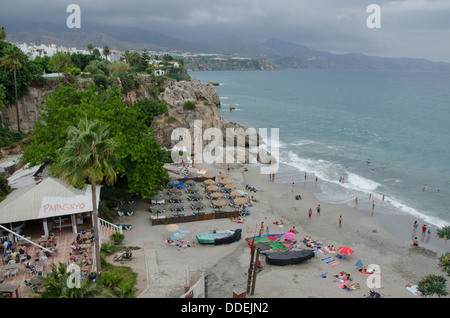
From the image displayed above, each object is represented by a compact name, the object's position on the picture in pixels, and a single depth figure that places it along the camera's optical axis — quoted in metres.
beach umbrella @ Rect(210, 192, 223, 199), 32.28
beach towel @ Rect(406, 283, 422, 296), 19.82
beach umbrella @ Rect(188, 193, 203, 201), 32.00
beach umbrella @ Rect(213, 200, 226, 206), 30.01
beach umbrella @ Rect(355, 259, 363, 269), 22.25
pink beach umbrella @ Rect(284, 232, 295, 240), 25.33
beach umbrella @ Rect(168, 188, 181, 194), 32.59
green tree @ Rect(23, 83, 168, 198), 25.42
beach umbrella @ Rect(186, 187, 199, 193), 34.11
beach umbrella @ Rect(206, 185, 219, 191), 33.62
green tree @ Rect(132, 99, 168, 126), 50.28
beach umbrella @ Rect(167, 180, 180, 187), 34.54
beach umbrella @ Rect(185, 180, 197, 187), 35.19
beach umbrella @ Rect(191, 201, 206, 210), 29.50
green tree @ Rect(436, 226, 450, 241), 15.35
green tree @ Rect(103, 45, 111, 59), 87.95
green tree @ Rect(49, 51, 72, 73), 53.32
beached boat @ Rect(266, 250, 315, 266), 21.84
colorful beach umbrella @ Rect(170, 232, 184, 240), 23.39
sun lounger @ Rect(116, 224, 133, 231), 24.60
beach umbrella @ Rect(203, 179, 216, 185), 35.97
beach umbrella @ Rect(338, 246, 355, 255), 23.17
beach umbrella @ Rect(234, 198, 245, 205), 31.18
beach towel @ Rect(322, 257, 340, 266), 22.70
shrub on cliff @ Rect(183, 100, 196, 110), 56.06
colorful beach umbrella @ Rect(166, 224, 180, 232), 25.58
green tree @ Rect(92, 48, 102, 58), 83.62
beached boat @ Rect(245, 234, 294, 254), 23.88
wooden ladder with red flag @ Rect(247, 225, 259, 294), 17.55
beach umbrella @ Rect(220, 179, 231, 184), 36.25
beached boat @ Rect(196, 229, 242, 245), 23.84
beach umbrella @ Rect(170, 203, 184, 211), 28.39
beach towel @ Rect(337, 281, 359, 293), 19.50
